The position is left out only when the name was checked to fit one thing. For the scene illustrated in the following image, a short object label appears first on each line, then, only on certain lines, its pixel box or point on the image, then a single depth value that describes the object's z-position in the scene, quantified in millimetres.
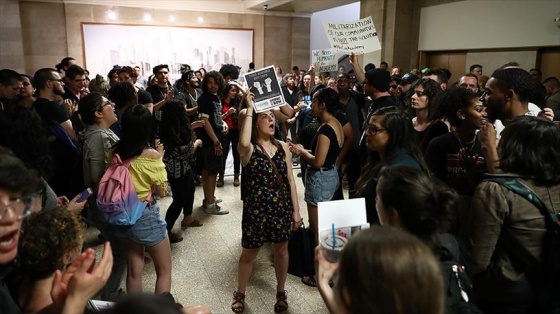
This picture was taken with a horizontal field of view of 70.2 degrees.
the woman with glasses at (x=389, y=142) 2217
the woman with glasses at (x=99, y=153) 2549
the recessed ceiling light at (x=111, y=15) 12578
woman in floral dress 2686
